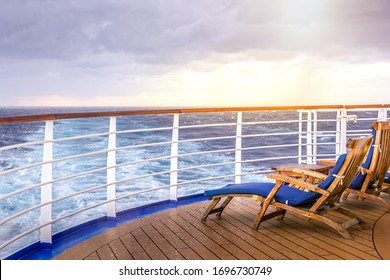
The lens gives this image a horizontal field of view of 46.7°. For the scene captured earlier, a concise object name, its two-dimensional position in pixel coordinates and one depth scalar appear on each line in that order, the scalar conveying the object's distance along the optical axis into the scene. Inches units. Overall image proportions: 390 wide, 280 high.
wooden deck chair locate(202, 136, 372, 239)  112.0
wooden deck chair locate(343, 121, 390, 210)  138.9
